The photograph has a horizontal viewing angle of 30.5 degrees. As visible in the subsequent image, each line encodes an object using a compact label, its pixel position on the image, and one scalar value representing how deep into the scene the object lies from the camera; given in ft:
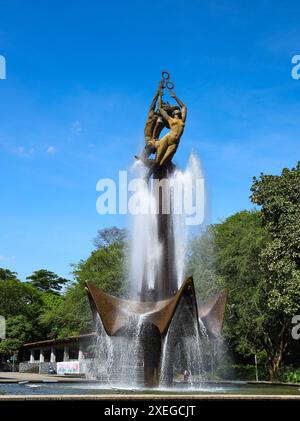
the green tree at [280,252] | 86.84
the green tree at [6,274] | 225.35
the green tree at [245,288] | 98.94
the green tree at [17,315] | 180.96
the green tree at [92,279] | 122.01
